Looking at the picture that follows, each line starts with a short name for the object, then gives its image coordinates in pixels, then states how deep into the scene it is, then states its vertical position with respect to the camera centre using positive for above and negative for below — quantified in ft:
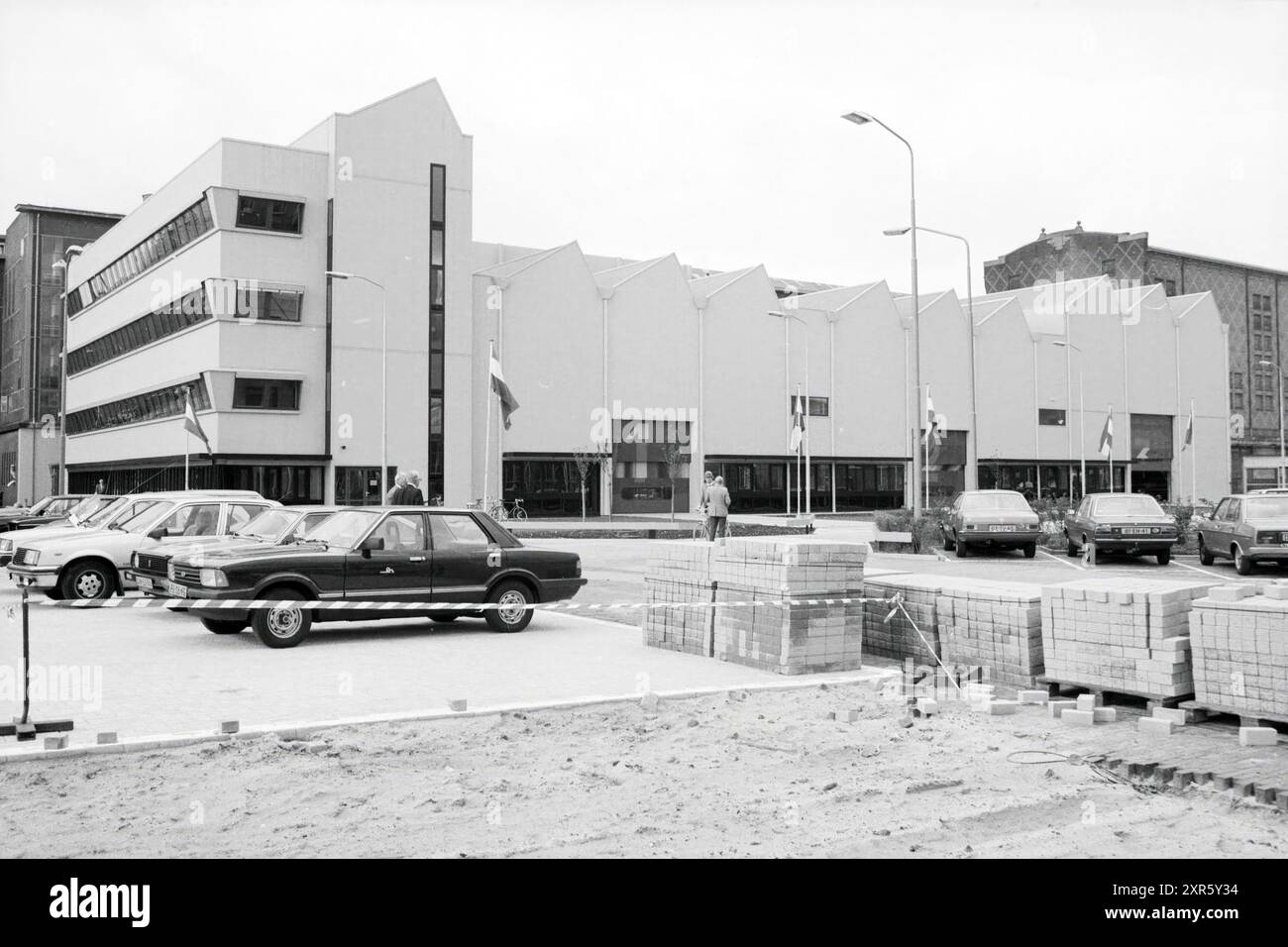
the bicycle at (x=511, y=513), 132.26 -2.72
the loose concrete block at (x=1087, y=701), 27.32 -5.15
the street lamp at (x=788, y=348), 196.54 +24.83
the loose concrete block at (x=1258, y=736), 23.66 -5.20
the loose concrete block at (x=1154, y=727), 25.36 -5.38
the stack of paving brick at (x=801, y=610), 34.37 -3.69
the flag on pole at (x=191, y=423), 118.79 +7.55
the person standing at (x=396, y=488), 58.75 +0.24
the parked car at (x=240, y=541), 43.91 -1.88
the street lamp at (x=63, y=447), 165.72 +7.00
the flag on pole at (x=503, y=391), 114.52 +10.25
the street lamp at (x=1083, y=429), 226.46 +12.14
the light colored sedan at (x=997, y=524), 84.94 -2.60
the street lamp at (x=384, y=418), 135.54 +9.42
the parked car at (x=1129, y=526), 78.12 -2.62
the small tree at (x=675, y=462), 180.33 +4.77
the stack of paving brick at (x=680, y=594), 38.58 -3.62
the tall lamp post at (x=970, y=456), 117.63 +6.60
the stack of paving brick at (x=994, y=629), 31.91 -4.09
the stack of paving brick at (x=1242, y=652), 24.53 -3.66
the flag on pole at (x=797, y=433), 139.54 +7.20
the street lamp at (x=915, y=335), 90.57 +12.86
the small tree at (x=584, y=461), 167.53 +4.67
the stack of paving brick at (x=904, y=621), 35.91 -4.30
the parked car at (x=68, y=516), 74.13 -1.50
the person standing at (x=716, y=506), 86.12 -1.14
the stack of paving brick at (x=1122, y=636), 27.25 -3.70
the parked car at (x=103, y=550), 53.78 -2.66
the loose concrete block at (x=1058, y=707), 27.94 -5.42
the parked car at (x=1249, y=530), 67.82 -2.57
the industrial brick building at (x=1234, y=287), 289.74 +55.05
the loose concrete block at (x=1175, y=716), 25.77 -5.20
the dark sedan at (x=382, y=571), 39.42 -2.87
